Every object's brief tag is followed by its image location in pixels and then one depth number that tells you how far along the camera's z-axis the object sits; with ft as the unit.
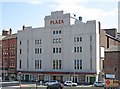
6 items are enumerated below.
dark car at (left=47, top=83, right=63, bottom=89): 121.19
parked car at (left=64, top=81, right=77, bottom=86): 148.76
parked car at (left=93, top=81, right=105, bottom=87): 142.92
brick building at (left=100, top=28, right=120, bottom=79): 146.51
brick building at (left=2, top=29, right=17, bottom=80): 209.15
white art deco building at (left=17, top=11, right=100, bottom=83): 166.20
